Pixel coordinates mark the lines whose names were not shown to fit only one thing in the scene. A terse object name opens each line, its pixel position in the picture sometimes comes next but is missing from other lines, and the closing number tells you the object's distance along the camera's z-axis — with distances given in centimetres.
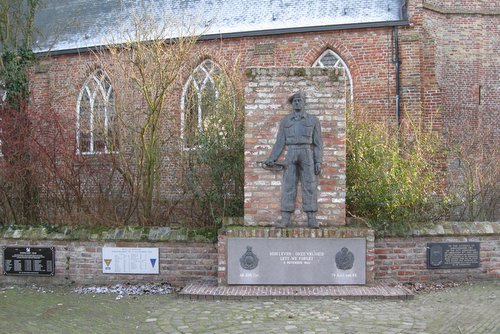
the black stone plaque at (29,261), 879
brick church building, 1684
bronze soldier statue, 797
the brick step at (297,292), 741
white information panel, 859
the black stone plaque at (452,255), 847
